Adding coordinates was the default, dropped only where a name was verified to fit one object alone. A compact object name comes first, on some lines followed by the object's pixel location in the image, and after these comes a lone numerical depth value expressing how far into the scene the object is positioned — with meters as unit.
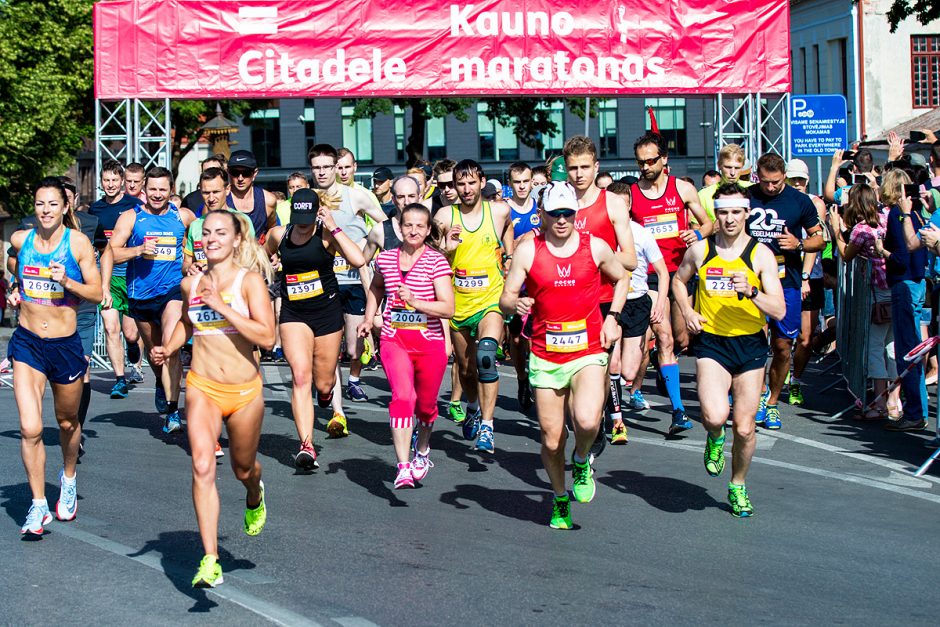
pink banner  18.98
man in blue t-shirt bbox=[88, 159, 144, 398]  12.84
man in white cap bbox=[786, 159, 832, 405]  13.47
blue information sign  24.30
